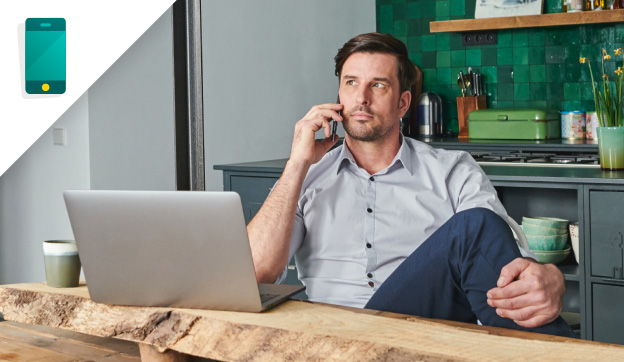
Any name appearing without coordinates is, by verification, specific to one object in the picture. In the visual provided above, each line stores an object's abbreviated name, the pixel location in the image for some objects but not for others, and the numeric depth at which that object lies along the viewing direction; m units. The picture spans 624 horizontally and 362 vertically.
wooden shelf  4.11
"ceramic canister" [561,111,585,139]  4.23
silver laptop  1.28
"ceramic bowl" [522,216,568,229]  2.86
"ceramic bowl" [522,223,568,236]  2.85
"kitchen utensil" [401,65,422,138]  4.67
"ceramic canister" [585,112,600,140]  4.17
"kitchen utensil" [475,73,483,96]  4.66
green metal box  4.16
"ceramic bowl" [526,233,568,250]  2.84
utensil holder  4.59
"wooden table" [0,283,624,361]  1.14
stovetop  3.38
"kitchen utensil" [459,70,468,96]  4.70
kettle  4.66
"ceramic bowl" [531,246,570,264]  2.83
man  1.97
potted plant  2.83
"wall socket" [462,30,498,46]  4.64
